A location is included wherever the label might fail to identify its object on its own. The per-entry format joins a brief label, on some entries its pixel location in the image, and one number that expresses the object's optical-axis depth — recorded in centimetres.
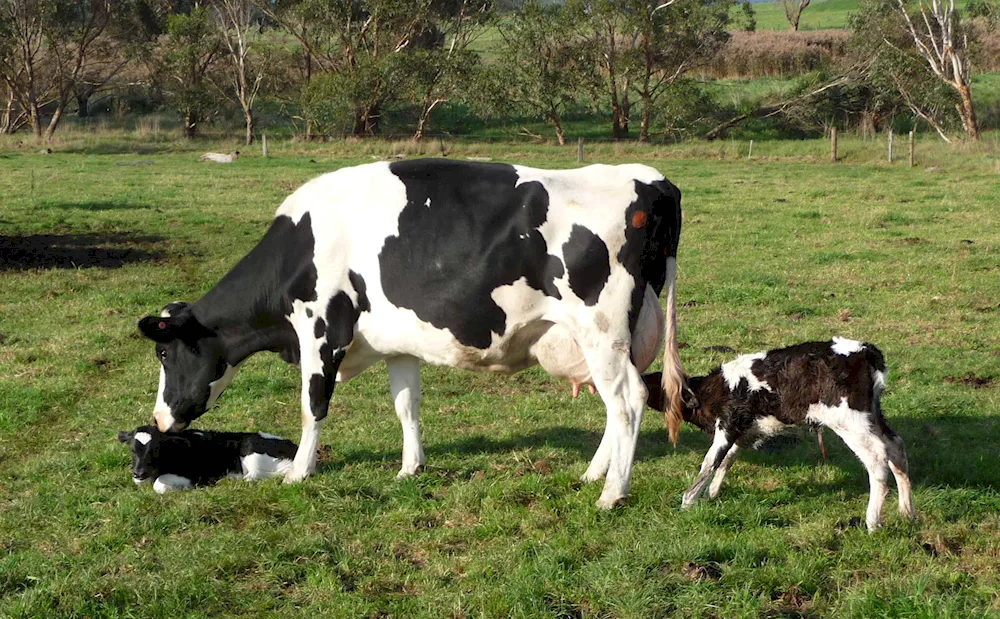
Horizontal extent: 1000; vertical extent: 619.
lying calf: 786
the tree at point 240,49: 5466
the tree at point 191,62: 5450
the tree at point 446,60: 5347
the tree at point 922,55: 4947
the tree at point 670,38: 5259
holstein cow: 732
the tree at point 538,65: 5247
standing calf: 670
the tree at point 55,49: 5291
